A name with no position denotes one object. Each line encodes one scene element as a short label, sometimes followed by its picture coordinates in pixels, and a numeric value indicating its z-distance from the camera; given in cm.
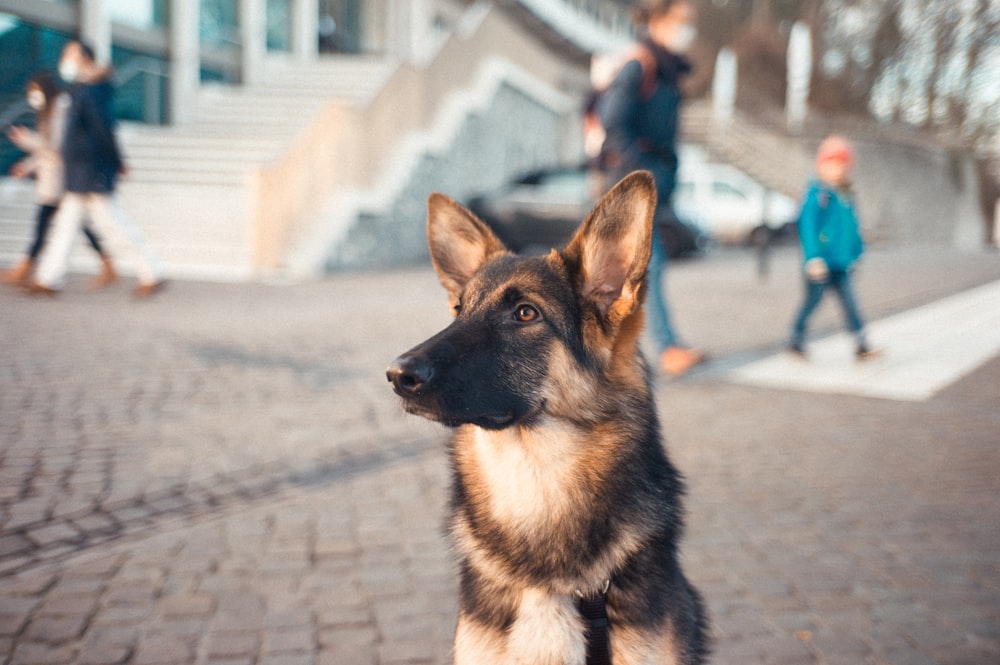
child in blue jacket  792
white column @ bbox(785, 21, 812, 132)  3162
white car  2242
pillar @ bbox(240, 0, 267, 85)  2091
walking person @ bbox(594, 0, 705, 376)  704
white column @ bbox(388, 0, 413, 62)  2564
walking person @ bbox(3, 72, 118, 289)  1012
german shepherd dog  235
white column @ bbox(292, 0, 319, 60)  2288
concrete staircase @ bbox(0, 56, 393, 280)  1405
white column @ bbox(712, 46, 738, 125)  3347
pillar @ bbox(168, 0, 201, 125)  1873
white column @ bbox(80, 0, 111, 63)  1639
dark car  1714
